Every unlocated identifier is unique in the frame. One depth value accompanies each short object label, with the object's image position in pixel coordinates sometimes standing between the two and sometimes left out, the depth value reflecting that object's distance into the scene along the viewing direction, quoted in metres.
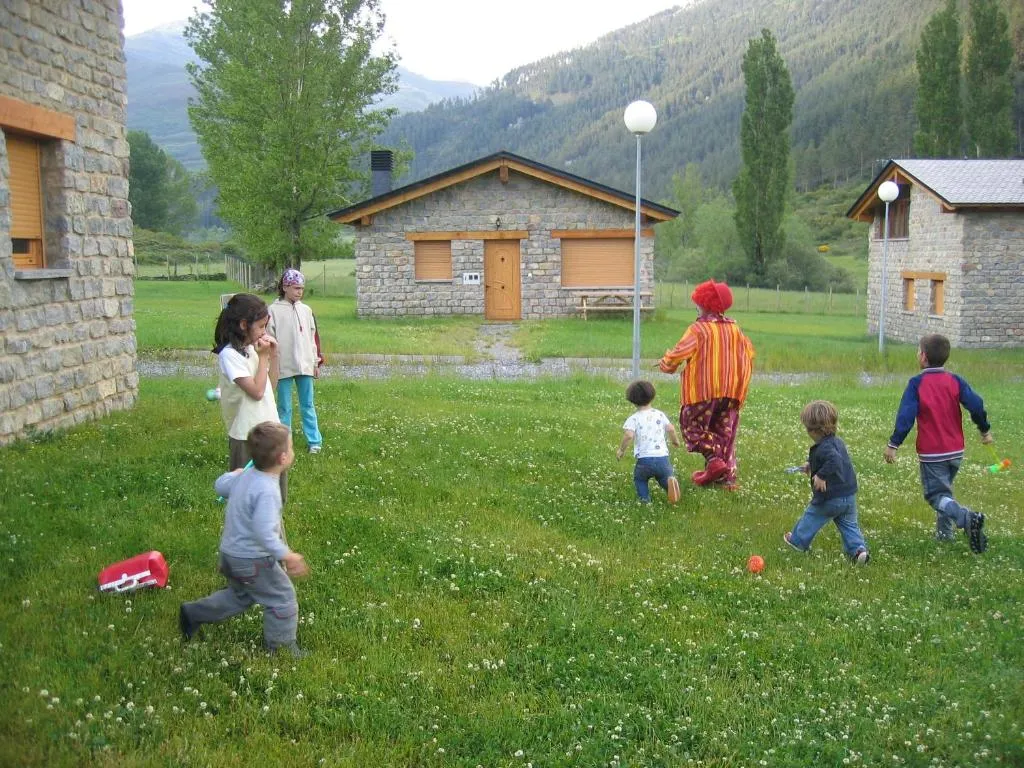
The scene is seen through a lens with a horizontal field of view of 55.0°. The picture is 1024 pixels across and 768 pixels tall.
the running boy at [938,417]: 8.08
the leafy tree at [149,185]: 91.56
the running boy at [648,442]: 8.80
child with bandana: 9.53
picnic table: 32.75
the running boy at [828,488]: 7.37
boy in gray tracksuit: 5.26
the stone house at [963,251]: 29.70
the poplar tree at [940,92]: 56.47
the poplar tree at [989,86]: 57.69
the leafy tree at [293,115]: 40.56
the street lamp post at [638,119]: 12.73
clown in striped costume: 9.36
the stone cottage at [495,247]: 32.34
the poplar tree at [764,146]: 61.94
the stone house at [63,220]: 9.89
